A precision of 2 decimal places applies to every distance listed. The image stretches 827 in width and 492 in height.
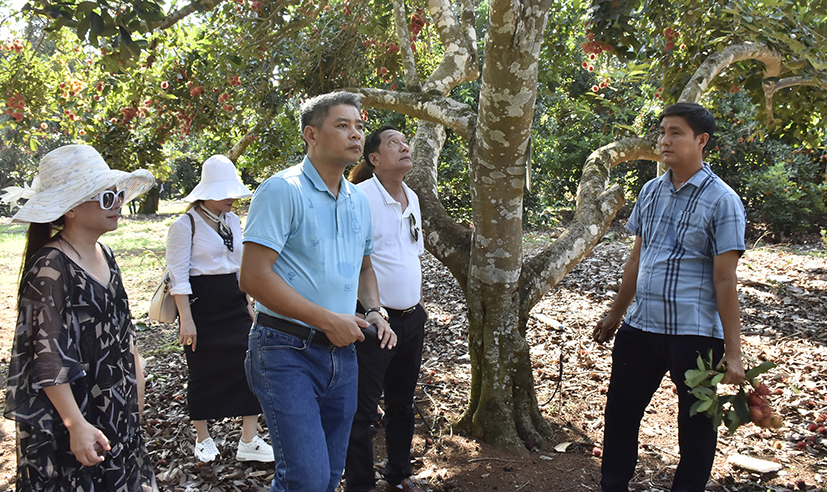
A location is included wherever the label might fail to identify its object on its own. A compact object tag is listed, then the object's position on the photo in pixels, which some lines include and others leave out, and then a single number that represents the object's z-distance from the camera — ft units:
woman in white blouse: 11.86
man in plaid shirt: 8.59
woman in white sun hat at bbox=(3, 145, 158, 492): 6.33
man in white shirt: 10.07
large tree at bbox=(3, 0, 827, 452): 11.03
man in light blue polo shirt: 6.95
